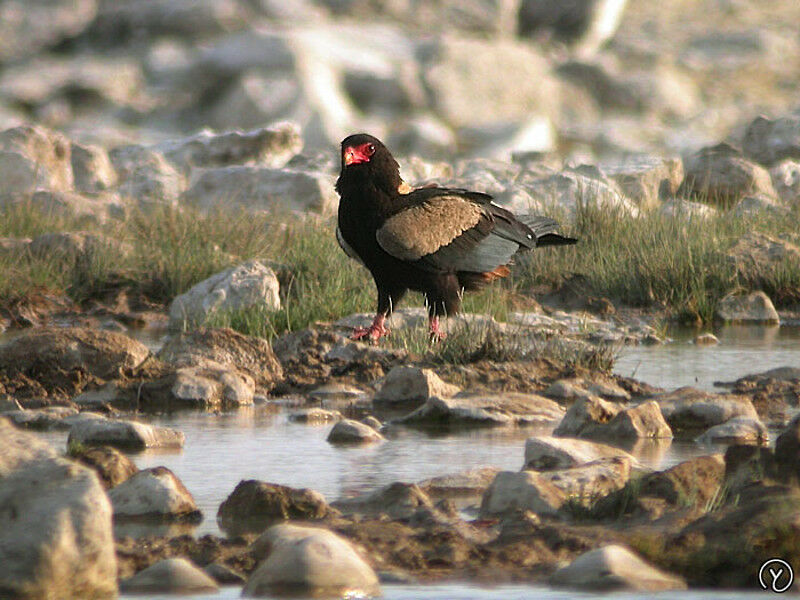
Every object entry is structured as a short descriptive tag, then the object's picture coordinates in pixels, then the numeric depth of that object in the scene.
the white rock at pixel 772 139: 54.91
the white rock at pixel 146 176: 46.94
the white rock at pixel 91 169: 54.06
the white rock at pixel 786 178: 43.62
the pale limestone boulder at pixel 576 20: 105.31
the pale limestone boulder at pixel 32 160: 48.37
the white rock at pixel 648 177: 42.28
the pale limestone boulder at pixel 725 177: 41.75
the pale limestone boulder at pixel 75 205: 36.09
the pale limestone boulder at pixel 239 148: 56.41
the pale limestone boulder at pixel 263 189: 40.19
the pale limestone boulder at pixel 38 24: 98.87
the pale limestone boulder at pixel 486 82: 99.06
